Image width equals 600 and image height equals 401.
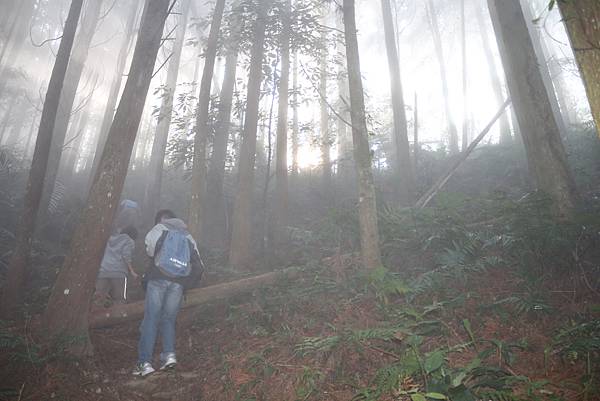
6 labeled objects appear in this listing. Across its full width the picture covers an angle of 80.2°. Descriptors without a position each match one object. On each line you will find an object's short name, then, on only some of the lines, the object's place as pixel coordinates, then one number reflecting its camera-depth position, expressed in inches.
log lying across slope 225.6
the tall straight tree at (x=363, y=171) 243.4
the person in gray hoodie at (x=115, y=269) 249.3
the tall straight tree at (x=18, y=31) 863.7
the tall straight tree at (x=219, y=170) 428.5
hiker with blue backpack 189.9
